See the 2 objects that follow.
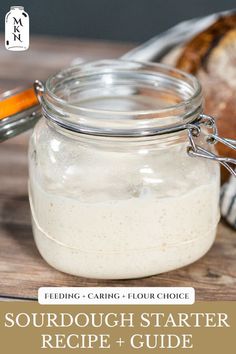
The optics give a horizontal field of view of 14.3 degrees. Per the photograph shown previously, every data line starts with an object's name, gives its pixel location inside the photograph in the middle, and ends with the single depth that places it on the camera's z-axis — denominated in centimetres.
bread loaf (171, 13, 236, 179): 59
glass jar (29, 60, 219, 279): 48
